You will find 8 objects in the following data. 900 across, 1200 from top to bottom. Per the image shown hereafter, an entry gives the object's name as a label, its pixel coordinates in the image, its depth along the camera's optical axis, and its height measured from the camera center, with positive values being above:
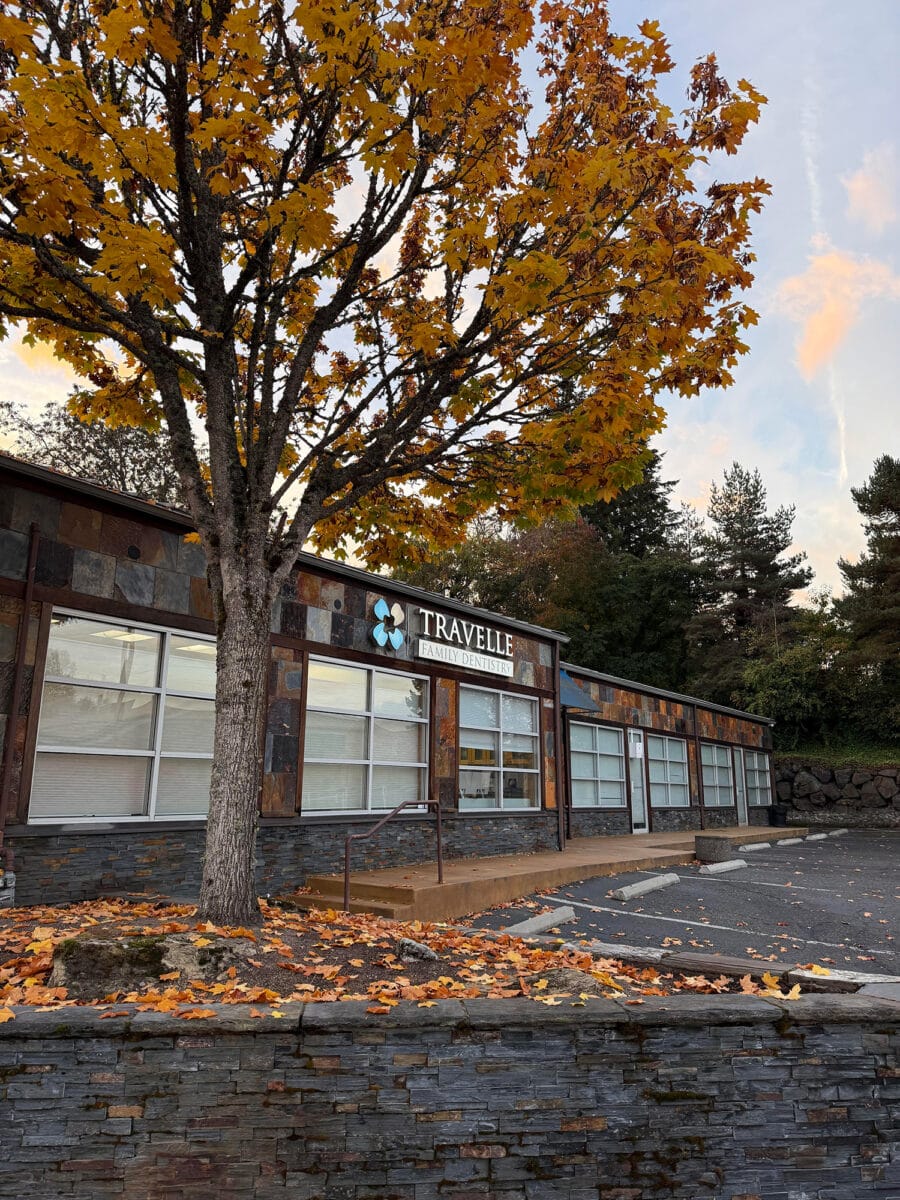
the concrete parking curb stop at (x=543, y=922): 7.22 -1.33
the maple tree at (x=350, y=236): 4.72 +3.62
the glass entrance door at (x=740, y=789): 24.48 -0.23
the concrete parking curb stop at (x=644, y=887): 9.32 -1.30
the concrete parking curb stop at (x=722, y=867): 12.41 -1.36
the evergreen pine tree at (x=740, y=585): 34.94 +9.31
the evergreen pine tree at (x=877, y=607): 29.16 +6.51
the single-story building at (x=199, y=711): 6.38 +0.70
